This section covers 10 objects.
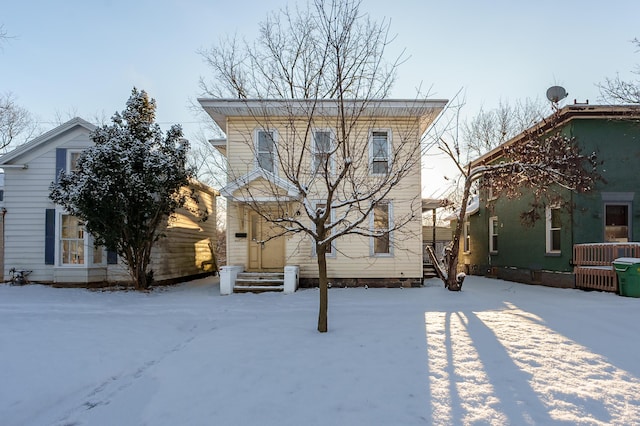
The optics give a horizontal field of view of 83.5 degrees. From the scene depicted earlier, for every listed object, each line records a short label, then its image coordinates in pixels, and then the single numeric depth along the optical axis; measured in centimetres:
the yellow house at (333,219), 1110
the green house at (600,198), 1101
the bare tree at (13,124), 2611
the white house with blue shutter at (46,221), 1190
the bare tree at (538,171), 1025
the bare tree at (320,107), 593
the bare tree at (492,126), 2525
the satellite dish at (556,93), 1299
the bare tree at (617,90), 1055
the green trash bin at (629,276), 933
